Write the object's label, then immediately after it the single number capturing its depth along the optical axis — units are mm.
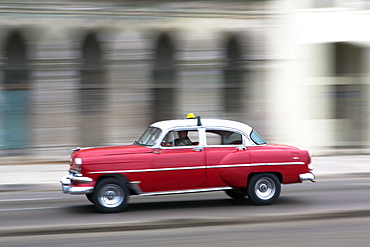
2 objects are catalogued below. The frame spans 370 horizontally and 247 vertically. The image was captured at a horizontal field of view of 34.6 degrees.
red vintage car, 9352
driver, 9758
